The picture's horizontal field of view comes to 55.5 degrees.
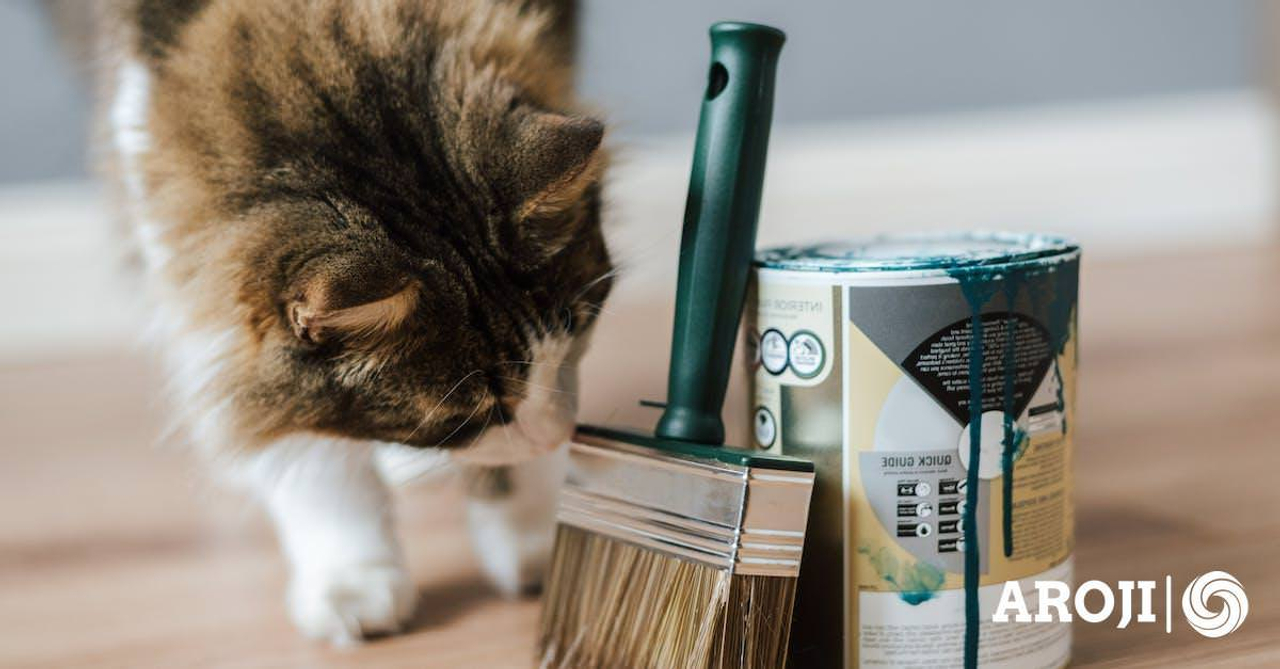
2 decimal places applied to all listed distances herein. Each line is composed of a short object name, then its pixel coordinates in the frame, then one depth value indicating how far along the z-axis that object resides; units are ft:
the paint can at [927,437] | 2.26
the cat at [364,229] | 2.53
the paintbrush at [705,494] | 2.30
